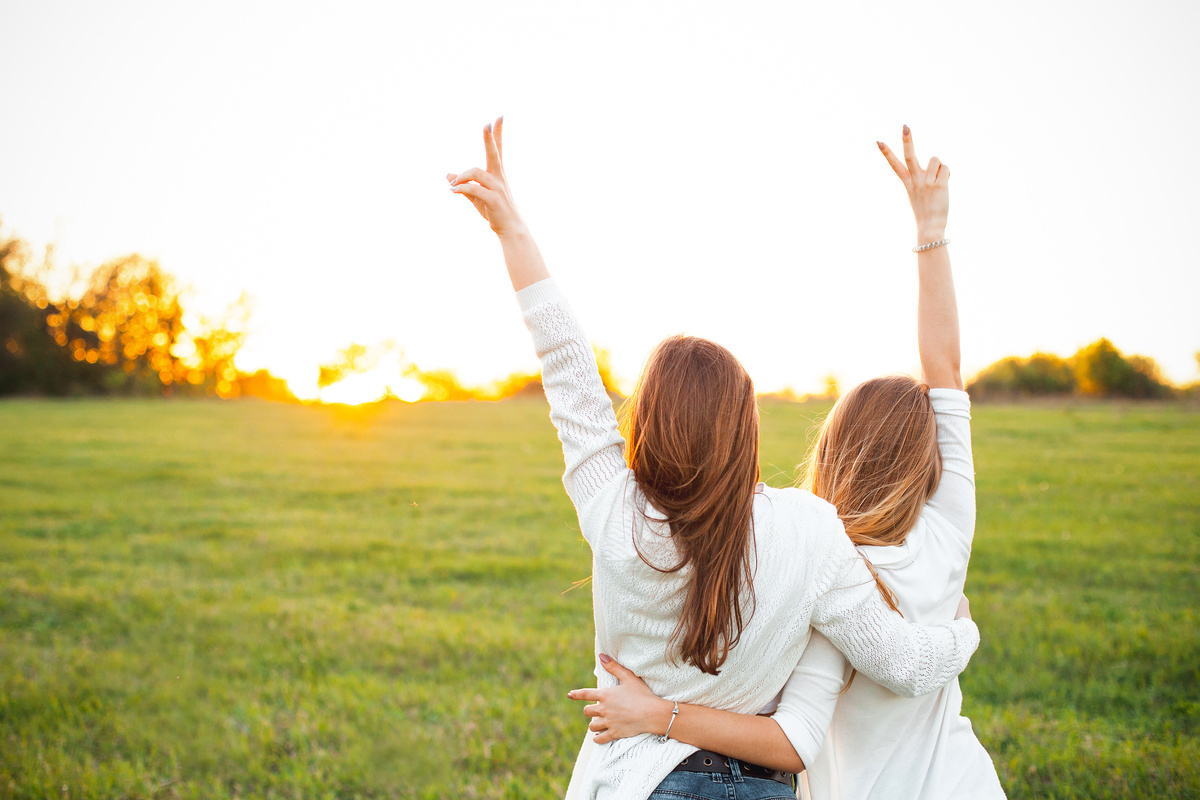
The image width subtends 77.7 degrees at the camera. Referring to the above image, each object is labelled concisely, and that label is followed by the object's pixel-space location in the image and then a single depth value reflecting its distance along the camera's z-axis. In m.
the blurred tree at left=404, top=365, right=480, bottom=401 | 51.09
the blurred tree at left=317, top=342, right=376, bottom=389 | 50.31
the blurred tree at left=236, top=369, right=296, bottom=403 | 48.34
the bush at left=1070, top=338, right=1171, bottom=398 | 31.03
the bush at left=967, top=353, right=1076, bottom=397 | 32.56
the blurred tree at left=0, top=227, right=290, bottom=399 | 36.84
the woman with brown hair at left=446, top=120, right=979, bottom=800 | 1.64
